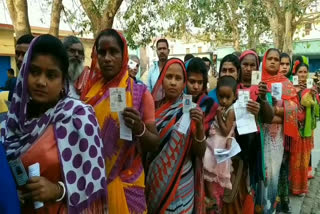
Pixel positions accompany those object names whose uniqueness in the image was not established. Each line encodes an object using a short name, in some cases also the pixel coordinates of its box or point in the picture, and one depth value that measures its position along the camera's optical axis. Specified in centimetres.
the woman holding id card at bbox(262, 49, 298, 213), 370
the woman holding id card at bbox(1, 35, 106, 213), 151
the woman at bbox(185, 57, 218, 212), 278
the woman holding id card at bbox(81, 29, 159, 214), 199
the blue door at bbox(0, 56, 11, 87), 1633
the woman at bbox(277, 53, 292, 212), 438
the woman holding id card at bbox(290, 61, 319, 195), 510
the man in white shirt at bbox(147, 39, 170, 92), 502
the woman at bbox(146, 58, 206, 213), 242
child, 293
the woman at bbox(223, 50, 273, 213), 315
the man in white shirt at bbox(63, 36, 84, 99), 298
